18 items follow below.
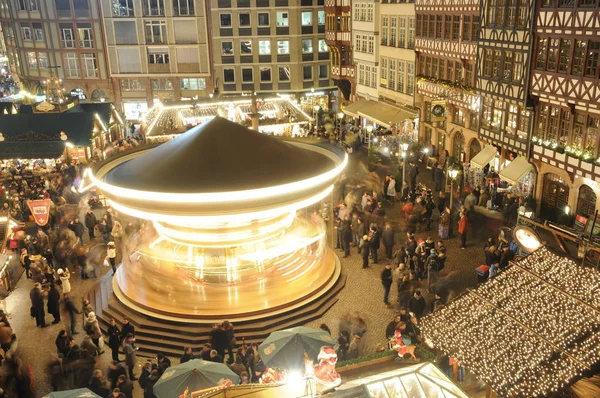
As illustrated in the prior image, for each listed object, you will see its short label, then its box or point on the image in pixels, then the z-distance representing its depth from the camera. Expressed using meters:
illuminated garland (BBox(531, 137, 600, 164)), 19.64
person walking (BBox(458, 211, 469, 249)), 19.47
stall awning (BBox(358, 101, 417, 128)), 33.41
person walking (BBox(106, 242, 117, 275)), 18.20
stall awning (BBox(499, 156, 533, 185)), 23.05
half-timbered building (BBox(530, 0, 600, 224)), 19.17
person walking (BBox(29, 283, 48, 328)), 15.45
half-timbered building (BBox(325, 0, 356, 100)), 40.97
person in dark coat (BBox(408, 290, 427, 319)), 14.23
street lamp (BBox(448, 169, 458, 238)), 20.72
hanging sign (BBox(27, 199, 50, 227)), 19.84
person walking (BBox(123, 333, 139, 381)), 13.31
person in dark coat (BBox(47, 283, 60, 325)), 15.63
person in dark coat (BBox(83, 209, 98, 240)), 21.28
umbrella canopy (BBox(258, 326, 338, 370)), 11.55
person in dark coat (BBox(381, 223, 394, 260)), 18.78
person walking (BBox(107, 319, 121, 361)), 13.91
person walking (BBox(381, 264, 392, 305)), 15.92
